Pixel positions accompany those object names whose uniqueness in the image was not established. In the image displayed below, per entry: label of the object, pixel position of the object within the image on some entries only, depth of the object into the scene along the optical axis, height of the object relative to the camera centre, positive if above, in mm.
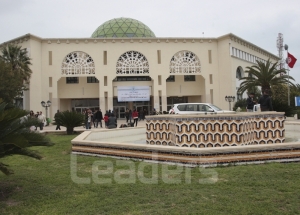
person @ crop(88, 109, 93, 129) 20539 -372
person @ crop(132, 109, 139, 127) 22517 -331
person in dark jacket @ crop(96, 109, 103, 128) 23161 -309
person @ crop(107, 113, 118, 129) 17602 -689
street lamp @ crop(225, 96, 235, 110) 34250 +1360
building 37938 +6082
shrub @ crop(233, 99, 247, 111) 37156 +650
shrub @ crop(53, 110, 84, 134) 16969 -359
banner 38656 +2525
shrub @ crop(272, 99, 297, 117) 19908 +64
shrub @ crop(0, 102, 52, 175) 4508 -369
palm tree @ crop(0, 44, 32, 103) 27734 +4528
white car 12795 +90
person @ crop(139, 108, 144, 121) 37188 -498
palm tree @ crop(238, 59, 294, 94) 30891 +3262
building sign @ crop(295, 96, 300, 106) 27266 +626
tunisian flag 32469 +5470
